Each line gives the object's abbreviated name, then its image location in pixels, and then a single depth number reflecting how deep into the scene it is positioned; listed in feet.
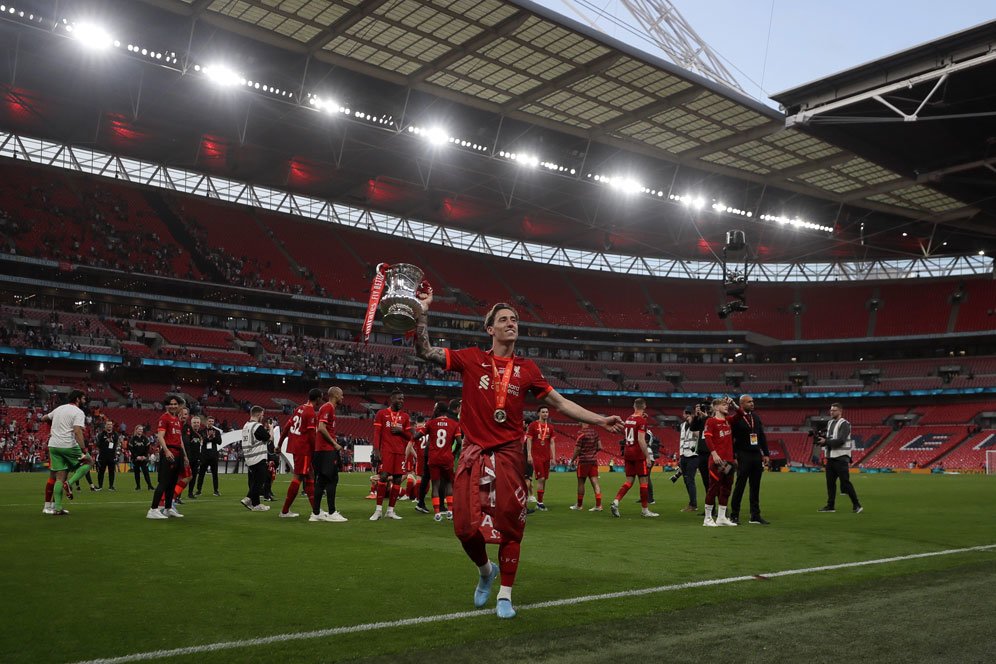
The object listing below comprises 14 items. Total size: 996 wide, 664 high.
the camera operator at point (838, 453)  49.88
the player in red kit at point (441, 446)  45.70
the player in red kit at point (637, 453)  48.88
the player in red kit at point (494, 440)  18.42
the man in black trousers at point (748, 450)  43.91
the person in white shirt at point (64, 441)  42.01
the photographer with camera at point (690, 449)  52.19
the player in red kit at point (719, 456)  41.27
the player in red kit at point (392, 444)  44.86
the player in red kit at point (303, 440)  43.27
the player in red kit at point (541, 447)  55.26
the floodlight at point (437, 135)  125.18
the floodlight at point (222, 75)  106.83
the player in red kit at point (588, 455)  52.65
